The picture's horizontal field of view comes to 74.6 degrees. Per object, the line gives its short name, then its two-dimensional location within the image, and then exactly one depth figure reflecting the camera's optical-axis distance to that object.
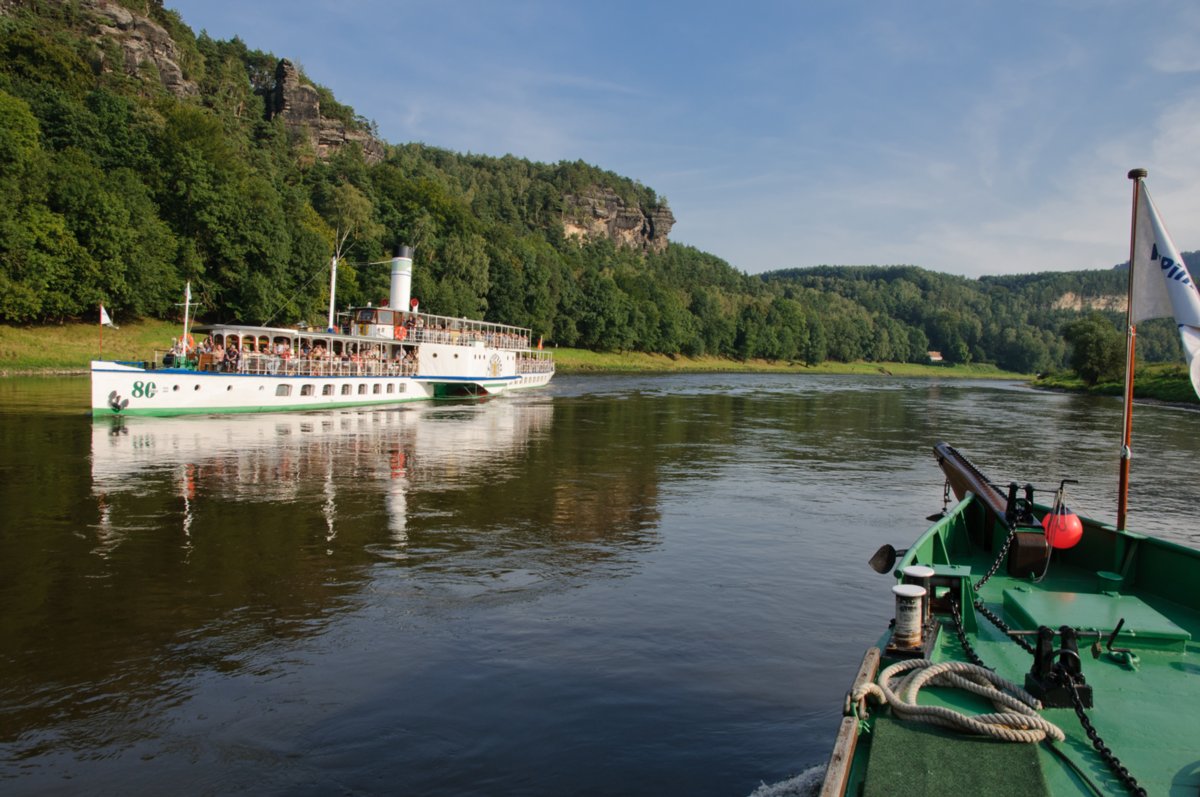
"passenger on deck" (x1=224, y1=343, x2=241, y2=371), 42.34
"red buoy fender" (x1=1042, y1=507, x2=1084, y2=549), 10.80
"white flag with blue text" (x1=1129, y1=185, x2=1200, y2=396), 9.58
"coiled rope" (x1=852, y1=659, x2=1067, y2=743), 5.81
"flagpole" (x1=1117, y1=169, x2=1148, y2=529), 10.78
